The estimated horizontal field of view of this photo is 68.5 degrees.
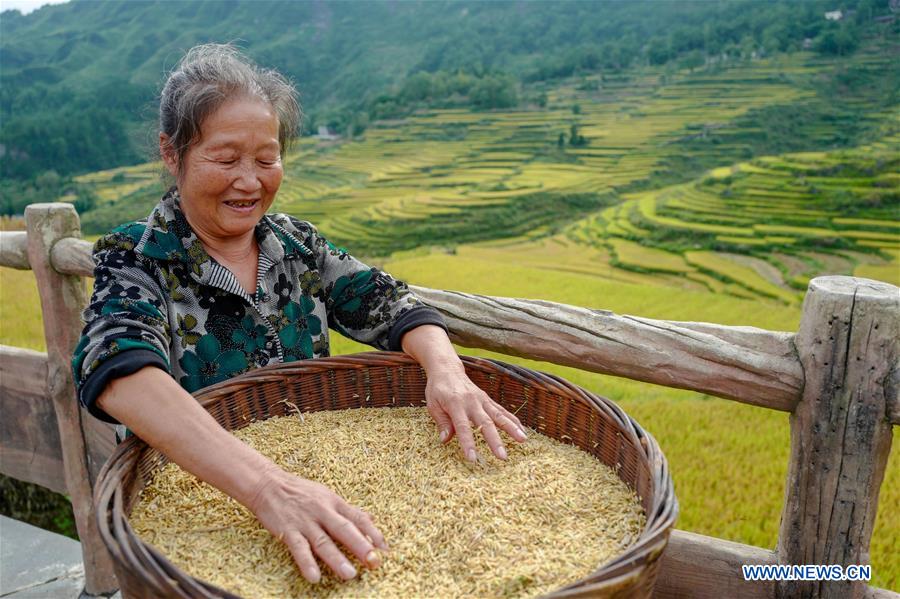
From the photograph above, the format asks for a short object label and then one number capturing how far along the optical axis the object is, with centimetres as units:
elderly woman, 112
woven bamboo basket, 91
